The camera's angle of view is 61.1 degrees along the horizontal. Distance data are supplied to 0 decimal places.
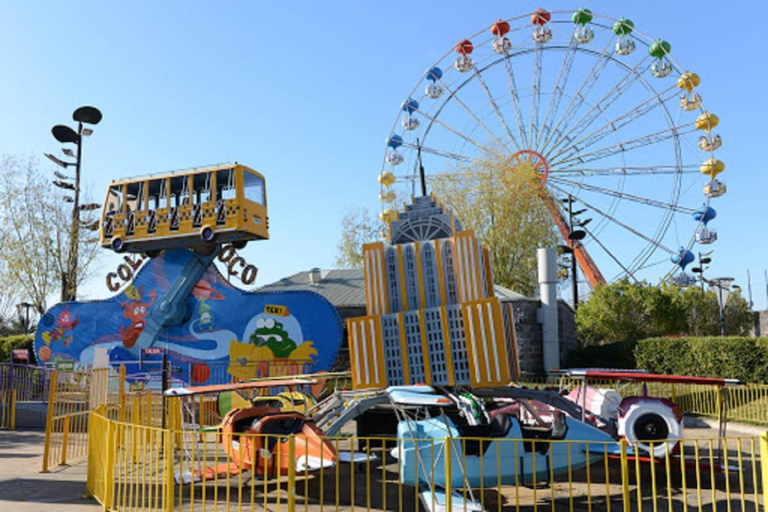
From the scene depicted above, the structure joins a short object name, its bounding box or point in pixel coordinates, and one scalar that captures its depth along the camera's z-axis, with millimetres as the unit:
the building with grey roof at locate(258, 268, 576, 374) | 23750
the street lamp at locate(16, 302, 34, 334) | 30781
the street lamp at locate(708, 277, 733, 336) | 25208
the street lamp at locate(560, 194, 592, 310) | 30983
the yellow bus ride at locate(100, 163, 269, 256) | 20266
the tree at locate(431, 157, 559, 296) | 34406
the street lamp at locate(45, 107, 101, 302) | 25656
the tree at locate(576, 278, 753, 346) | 31531
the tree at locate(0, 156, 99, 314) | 29828
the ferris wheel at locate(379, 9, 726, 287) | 26500
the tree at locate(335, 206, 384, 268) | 43469
